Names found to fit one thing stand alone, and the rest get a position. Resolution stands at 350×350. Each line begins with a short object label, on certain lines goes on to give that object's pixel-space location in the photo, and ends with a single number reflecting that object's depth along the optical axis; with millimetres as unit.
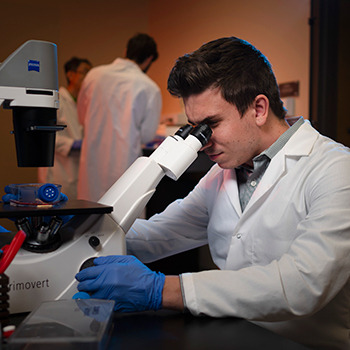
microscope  893
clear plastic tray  640
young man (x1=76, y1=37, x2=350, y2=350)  910
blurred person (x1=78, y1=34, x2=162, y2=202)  3039
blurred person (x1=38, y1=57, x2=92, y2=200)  3559
